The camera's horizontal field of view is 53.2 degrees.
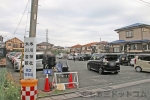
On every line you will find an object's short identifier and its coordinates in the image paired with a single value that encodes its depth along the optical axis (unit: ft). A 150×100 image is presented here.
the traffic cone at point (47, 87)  21.65
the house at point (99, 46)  180.32
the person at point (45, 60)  36.78
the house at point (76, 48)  230.15
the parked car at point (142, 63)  40.55
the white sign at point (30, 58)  13.94
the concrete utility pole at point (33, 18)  14.62
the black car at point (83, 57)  106.61
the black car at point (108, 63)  36.55
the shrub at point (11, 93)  14.73
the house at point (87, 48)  204.72
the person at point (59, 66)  34.46
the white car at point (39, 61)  42.81
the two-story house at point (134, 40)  90.99
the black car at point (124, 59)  65.04
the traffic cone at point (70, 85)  24.14
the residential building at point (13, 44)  200.23
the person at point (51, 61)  37.19
